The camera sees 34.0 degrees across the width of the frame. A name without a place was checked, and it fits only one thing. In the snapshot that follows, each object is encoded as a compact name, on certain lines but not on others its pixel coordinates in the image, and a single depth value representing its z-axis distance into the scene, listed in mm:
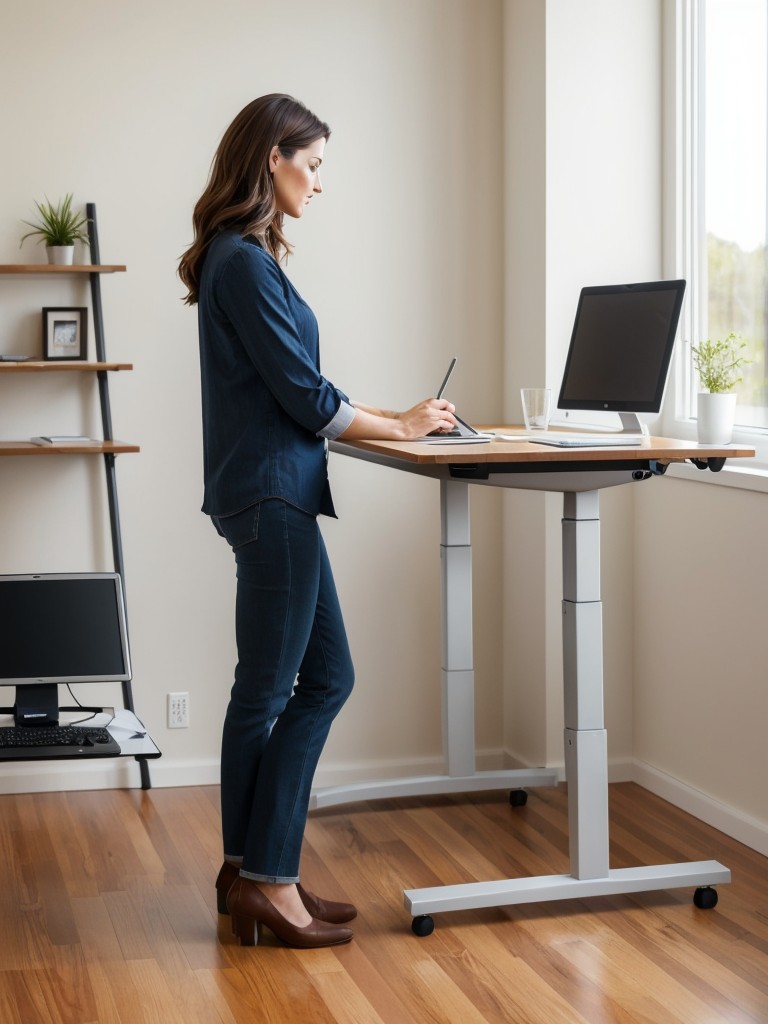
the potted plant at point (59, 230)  3219
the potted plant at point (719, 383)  2803
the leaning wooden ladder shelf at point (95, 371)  3137
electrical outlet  3502
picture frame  3291
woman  2242
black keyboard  2697
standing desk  2277
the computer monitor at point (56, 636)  2996
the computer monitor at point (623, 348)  2631
